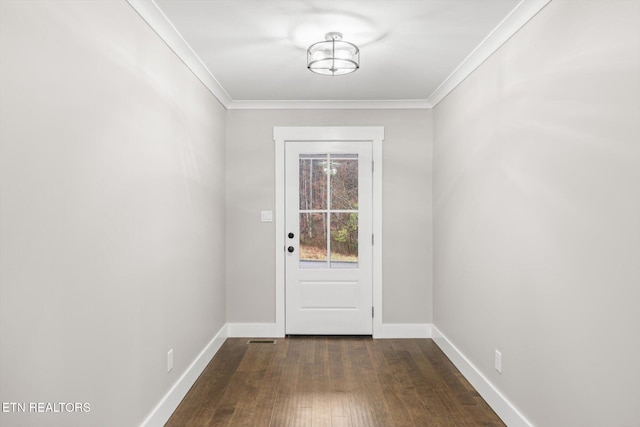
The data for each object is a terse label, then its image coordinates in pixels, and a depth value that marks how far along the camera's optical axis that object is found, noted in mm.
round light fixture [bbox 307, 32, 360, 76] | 2686
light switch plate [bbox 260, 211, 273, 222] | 4266
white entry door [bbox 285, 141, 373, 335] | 4293
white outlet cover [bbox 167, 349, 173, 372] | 2629
